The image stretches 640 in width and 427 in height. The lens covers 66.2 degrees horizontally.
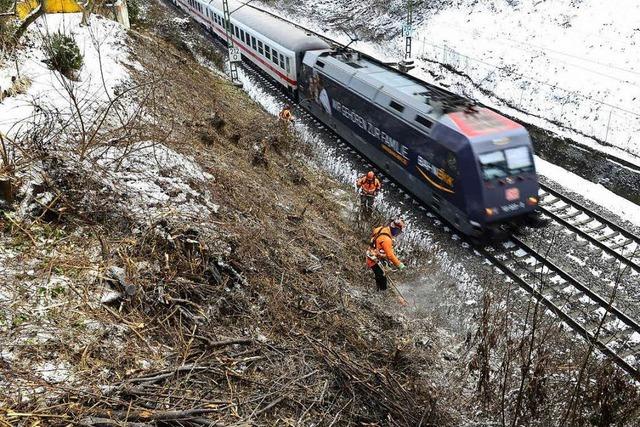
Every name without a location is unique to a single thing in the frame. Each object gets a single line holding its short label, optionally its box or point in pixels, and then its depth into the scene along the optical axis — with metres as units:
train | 10.87
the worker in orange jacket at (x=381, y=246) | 9.27
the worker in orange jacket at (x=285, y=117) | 17.19
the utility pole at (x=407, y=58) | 25.47
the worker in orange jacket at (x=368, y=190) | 12.65
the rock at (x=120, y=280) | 5.82
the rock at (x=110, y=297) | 5.64
